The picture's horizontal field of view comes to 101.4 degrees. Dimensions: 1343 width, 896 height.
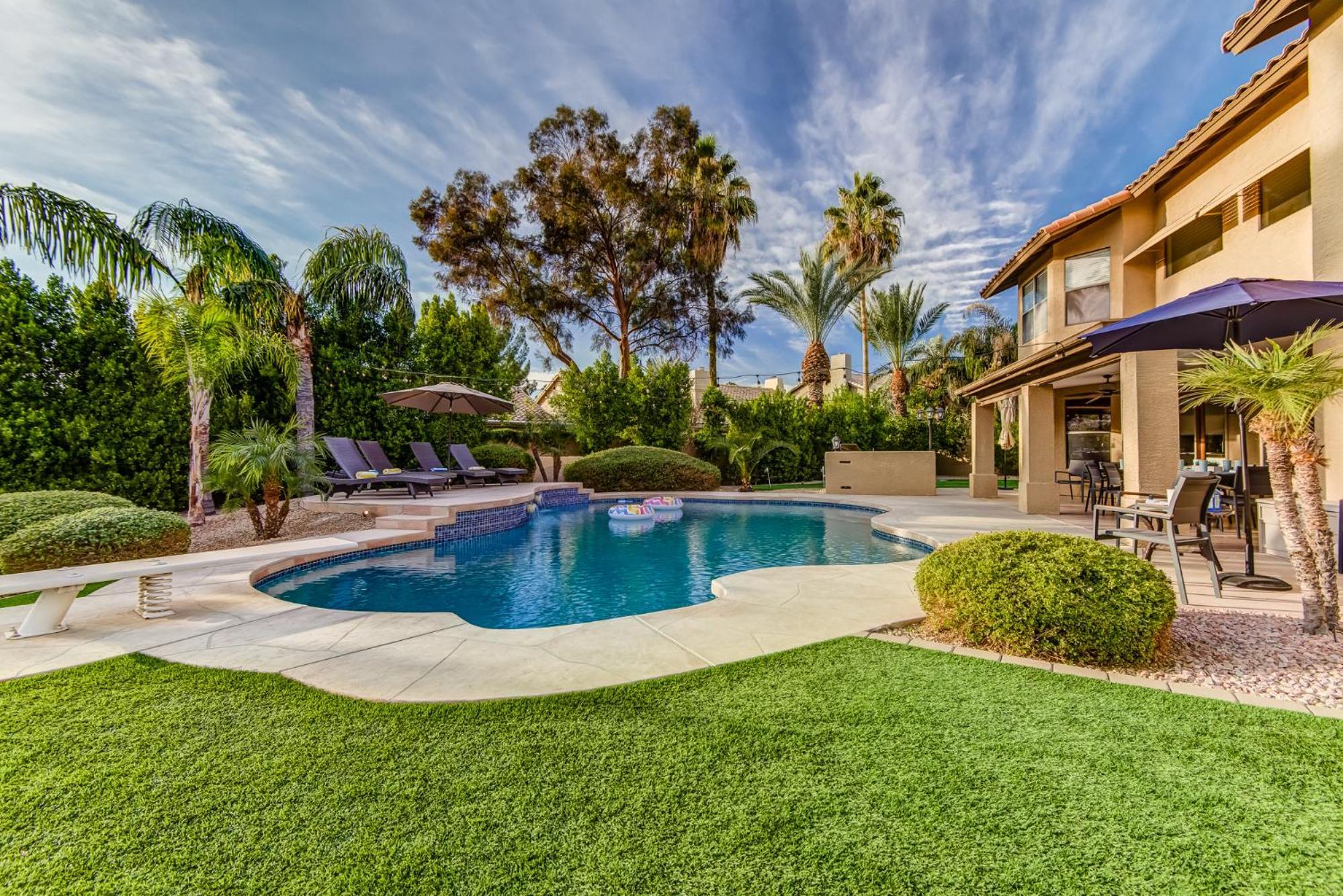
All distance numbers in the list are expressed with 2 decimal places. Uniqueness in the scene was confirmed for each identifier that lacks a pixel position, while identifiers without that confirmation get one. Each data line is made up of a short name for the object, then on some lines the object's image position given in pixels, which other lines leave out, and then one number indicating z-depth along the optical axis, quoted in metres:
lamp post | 25.11
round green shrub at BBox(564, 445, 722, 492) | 17.64
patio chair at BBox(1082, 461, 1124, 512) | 10.21
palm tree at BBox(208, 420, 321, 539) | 8.22
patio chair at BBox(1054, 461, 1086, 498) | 12.67
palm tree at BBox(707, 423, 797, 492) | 18.31
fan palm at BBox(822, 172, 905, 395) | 23.23
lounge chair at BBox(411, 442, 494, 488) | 14.28
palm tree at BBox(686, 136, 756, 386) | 22.61
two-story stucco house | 6.36
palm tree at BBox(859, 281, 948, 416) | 26.38
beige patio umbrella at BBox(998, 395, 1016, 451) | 20.73
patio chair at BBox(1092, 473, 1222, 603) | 4.84
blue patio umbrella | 5.03
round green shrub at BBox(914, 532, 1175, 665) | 3.55
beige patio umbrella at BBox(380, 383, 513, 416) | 12.97
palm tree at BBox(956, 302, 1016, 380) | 25.73
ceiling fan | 12.88
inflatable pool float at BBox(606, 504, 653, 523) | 12.85
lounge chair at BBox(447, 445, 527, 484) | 15.34
